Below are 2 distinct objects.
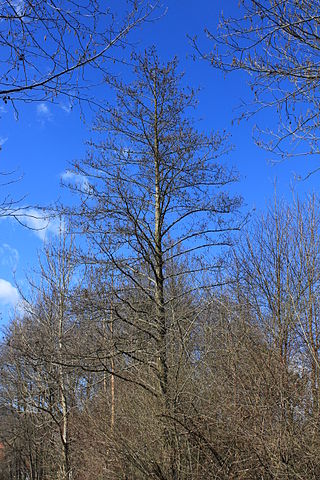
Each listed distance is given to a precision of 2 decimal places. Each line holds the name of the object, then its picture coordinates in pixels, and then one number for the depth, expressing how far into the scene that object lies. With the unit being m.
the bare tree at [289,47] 4.13
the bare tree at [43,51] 3.20
